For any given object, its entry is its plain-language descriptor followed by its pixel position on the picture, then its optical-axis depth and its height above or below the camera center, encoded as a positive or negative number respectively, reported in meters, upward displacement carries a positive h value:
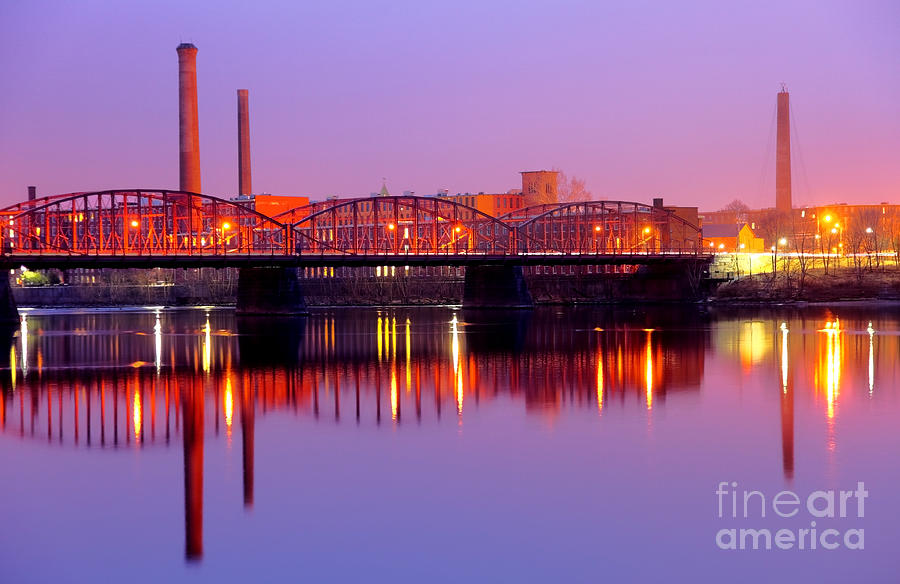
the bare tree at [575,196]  177.74 +11.74
